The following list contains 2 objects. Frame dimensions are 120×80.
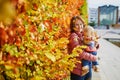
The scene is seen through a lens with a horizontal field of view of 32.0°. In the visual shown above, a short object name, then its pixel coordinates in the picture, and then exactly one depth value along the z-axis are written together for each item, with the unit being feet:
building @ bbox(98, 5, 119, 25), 87.23
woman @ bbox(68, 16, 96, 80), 8.01
